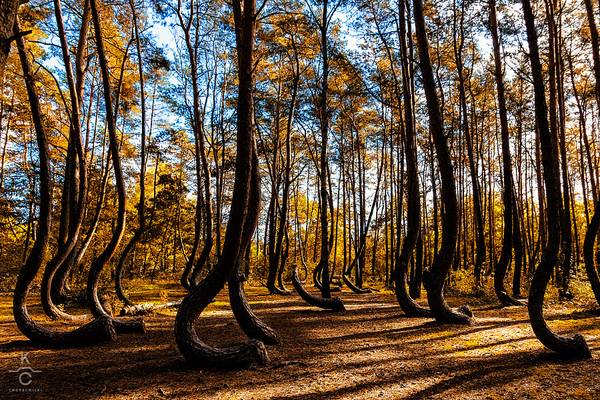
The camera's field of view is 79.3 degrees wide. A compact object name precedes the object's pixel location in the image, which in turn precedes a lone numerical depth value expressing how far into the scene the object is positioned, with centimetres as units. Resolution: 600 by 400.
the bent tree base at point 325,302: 923
